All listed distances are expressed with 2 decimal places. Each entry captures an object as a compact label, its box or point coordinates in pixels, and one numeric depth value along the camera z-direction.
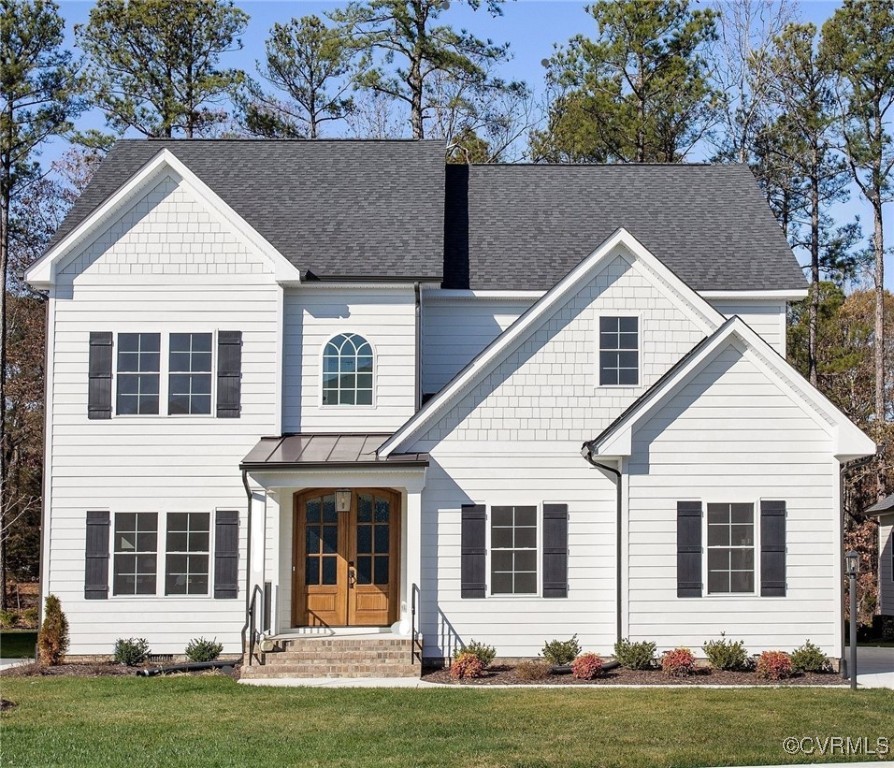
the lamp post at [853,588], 16.83
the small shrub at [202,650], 19.92
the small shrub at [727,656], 18.53
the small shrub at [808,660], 18.47
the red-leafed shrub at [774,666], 18.09
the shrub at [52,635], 20.09
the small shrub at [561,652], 19.06
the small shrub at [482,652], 18.69
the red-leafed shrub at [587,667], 17.97
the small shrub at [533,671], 18.04
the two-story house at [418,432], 19.14
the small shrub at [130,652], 19.92
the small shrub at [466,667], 18.08
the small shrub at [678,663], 18.16
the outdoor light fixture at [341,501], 20.72
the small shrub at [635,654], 18.52
